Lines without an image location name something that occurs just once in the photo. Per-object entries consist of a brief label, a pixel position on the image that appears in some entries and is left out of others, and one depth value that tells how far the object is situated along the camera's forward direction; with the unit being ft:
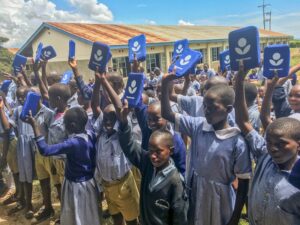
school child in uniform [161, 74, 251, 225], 5.23
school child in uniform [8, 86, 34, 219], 9.53
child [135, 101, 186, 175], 6.36
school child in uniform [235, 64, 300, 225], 4.28
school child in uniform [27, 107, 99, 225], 6.99
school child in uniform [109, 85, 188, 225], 5.46
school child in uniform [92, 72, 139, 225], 7.00
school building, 36.31
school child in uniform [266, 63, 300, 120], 7.36
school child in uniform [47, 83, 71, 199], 8.11
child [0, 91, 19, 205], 9.81
